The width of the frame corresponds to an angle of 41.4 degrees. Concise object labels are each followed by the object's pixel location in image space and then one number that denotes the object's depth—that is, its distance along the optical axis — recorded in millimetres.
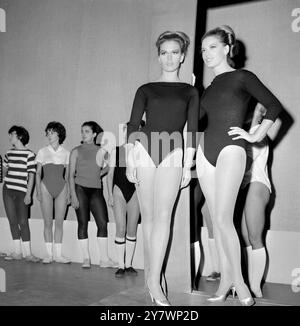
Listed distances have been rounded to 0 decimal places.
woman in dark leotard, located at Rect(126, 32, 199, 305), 2809
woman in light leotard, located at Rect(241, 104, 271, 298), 3367
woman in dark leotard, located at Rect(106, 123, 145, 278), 4273
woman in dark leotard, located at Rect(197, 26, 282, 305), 2686
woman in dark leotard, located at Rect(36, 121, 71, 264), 4754
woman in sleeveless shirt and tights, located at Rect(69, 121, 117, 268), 4527
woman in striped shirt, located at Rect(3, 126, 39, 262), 4852
